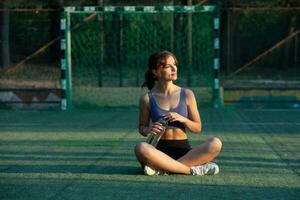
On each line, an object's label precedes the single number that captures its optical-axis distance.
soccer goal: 20.56
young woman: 8.18
